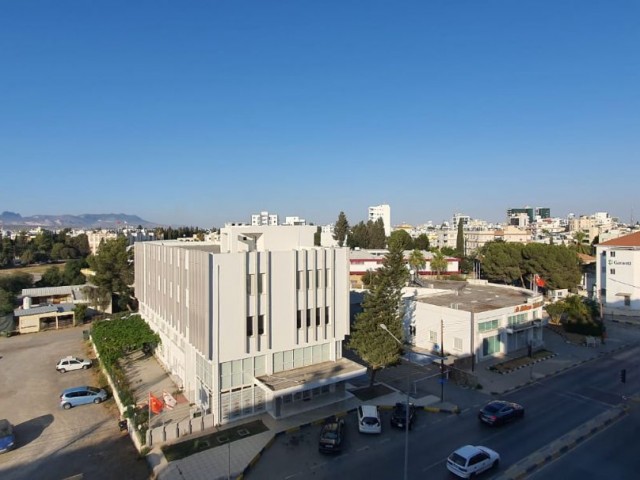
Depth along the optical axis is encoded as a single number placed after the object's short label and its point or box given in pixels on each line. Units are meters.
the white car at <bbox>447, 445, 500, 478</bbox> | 19.64
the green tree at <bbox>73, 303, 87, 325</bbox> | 54.53
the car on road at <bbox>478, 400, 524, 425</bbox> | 25.06
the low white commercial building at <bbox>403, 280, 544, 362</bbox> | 37.41
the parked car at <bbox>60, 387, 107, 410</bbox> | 28.89
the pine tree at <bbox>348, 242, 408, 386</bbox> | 29.44
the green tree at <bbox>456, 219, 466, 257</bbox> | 114.76
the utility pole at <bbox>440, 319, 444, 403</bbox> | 28.71
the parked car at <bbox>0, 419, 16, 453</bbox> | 23.15
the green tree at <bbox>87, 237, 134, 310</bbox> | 56.69
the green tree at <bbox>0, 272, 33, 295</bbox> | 67.31
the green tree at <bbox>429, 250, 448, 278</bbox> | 83.88
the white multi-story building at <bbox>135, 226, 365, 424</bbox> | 25.14
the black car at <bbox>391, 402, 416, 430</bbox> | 24.77
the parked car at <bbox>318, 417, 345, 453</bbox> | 21.92
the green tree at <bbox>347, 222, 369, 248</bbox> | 128.88
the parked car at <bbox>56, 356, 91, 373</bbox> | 36.50
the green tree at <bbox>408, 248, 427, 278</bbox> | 82.75
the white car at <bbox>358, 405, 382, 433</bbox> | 24.14
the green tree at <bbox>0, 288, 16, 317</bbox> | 53.67
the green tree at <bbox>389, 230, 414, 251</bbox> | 119.72
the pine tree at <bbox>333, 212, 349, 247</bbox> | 126.51
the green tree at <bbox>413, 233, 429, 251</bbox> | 132.38
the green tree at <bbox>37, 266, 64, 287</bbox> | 76.74
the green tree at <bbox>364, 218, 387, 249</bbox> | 129.00
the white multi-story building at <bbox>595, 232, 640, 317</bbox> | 60.91
